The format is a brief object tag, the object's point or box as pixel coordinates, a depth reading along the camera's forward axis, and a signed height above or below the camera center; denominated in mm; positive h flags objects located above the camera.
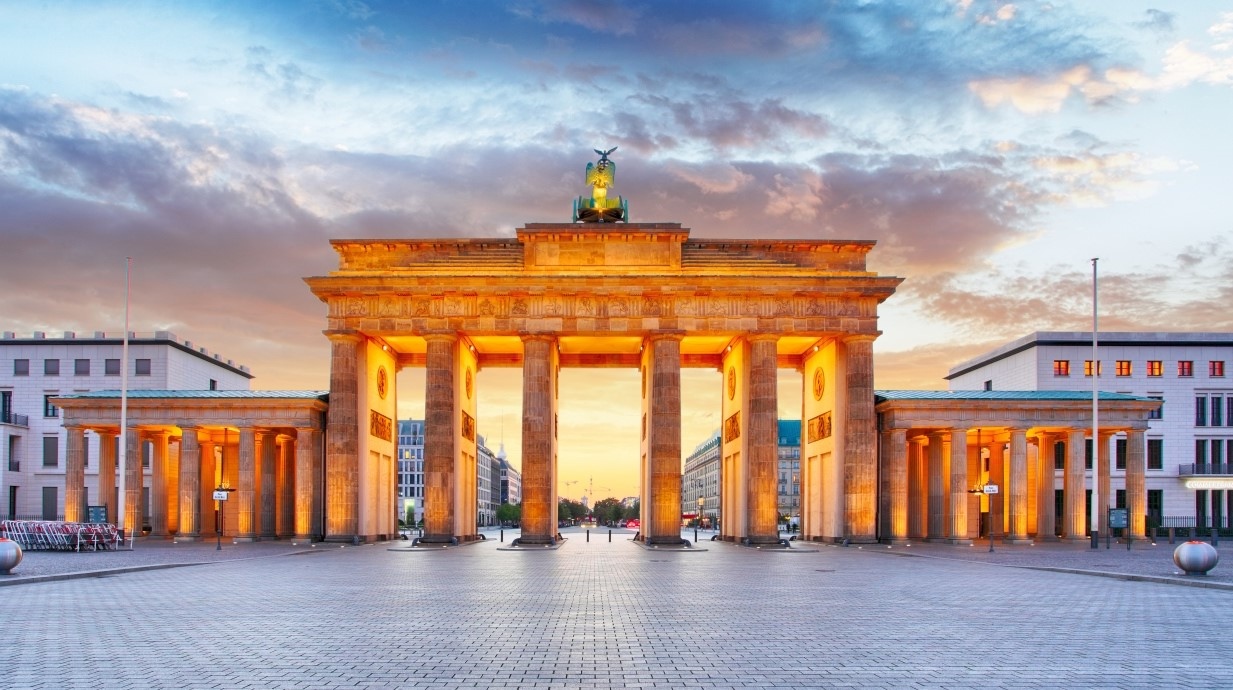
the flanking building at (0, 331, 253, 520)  84438 +2197
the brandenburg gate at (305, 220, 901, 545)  54500 +4273
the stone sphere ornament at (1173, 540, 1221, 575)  28344 -4007
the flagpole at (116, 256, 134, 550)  55469 -4040
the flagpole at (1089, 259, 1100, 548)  49938 -1135
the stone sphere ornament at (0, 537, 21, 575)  27281 -3855
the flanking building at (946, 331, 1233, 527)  81875 +477
